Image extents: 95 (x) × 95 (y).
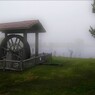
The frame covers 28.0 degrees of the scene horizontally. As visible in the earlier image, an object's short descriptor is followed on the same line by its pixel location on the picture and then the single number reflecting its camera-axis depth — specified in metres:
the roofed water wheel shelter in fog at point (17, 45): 20.40
